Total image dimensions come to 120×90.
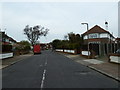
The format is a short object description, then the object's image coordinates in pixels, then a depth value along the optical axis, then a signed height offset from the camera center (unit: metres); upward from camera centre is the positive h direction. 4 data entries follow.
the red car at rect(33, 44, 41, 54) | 27.73 -1.15
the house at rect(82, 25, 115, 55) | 29.12 +3.26
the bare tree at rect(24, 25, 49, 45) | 39.80 +5.25
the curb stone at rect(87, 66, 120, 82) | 5.24 -1.86
